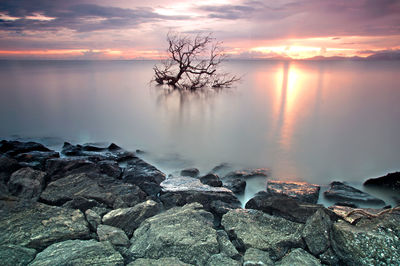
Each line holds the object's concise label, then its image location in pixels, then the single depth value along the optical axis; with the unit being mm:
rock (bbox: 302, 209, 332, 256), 2680
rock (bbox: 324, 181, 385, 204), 3922
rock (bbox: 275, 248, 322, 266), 2430
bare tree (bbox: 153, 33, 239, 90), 13571
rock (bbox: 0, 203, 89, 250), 2652
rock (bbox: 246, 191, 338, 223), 3119
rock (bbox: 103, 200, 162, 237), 3029
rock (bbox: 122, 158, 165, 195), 3997
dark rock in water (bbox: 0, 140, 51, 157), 5387
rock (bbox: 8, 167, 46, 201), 3662
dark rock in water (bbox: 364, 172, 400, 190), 4211
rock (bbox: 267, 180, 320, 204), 3883
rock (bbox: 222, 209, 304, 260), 2705
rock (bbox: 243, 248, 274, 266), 2426
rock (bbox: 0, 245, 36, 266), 2352
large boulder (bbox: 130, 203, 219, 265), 2520
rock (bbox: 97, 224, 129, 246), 2701
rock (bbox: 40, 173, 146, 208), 3496
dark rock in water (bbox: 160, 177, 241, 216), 3584
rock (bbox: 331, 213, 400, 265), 2455
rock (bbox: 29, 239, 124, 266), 2328
